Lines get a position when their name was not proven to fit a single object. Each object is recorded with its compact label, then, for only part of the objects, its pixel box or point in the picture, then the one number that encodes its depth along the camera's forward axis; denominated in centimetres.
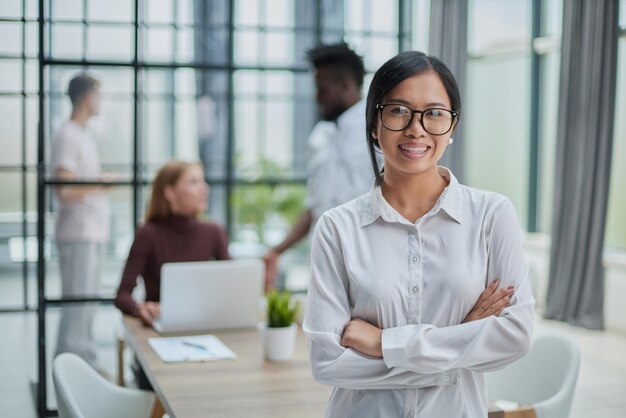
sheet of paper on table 288
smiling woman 174
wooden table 233
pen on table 303
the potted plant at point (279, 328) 285
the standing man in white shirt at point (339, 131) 383
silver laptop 321
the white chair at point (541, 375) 271
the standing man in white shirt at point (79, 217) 444
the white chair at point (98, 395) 274
